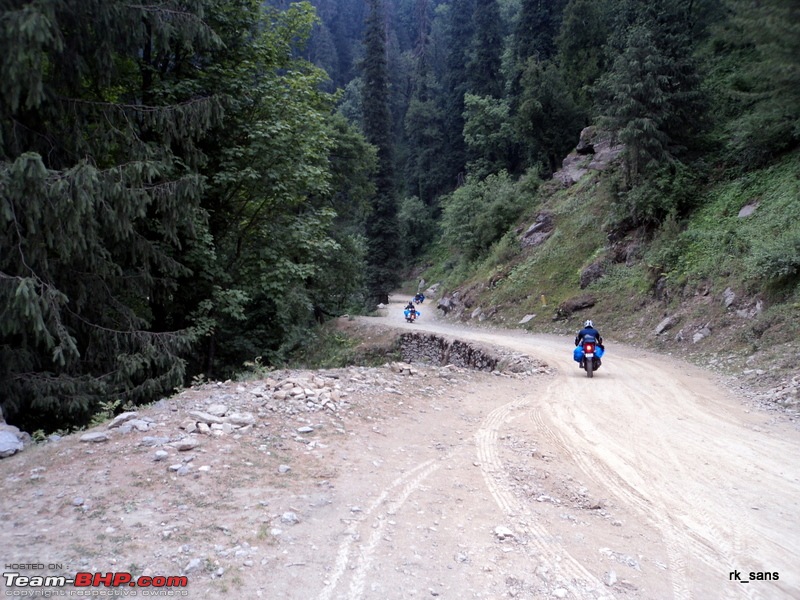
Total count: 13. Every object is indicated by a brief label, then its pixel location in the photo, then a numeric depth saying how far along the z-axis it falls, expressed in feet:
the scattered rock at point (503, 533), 12.60
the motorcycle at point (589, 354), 39.02
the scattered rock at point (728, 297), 48.83
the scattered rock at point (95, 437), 16.57
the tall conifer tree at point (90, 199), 19.79
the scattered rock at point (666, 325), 54.29
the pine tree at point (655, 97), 65.92
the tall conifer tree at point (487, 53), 169.68
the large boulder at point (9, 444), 15.93
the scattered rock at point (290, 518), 12.59
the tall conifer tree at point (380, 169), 129.08
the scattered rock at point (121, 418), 17.84
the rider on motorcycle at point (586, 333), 40.65
